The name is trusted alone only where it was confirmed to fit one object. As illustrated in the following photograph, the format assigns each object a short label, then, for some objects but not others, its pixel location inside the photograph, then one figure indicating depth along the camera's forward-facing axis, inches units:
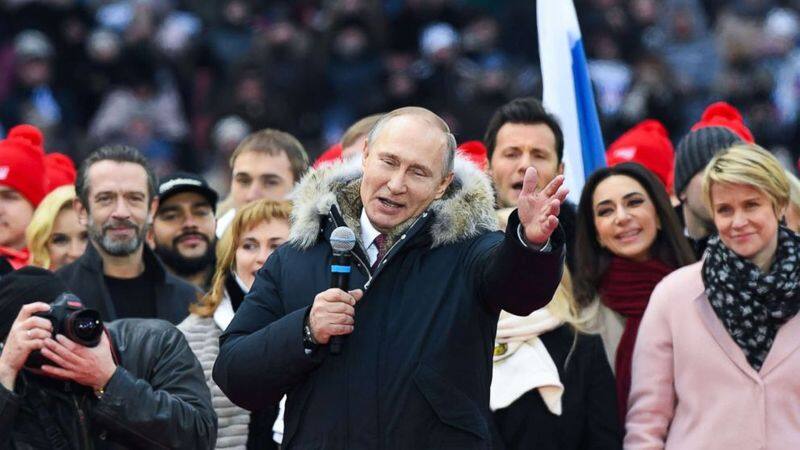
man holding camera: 459.8
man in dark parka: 414.0
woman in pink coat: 503.5
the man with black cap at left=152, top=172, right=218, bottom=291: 658.2
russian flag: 685.9
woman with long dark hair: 568.1
